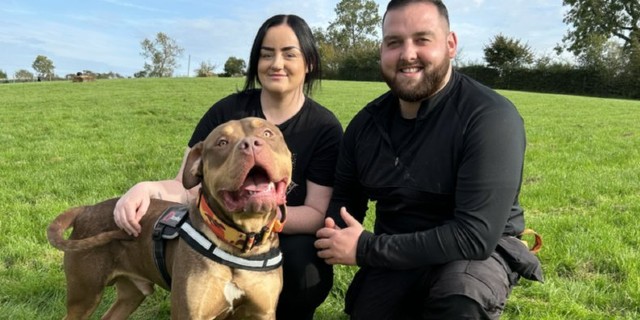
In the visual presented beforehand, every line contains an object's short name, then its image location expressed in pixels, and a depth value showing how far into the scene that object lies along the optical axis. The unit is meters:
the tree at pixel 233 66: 57.53
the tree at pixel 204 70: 56.88
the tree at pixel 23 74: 85.91
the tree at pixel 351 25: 85.56
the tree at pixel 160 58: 68.75
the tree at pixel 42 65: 100.84
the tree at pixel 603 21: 54.91
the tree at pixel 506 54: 48.03
